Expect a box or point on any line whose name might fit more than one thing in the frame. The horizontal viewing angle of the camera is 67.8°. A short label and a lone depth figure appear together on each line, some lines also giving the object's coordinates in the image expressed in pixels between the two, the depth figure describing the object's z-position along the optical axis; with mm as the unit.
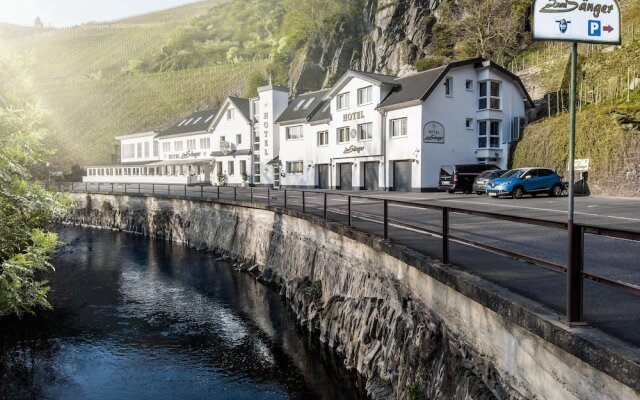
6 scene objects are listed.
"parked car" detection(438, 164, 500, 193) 29188
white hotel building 32594
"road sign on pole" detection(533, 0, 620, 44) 3996
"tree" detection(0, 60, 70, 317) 8062
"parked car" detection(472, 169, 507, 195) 26766
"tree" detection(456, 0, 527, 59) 45875
